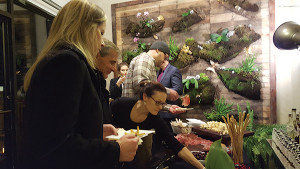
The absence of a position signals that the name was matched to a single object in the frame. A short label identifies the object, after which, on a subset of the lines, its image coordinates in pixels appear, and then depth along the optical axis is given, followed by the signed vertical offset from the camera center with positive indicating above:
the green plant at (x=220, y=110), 4.16 -0.51
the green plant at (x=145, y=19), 4.67 +1.03
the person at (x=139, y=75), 2.77 +0.04
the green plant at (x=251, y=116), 3.82 -0.58
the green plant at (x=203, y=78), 4.27 -0.01
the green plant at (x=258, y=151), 1.79 -0.52
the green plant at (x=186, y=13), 4.40 +1.05
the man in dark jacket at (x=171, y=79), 3.51 -0.01
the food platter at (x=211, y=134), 2.12 -0.48
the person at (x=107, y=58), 1.88 +0.15
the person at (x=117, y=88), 3.39 -0.11
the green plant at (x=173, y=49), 4.45 +0.48
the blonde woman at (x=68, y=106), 0.70 -0.07
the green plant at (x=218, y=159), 0.94 -0.28
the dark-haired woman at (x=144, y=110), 2.06 -0.25
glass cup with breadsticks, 1.65 -0.38
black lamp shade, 3.12 +0.47
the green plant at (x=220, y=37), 4.17 +0.63
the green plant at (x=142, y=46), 4.71 +0.57
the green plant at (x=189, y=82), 4.32 -0.07
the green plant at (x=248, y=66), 3.98 +0.16
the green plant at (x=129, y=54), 4.75 +0.44
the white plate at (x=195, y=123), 2.60 -0.44
